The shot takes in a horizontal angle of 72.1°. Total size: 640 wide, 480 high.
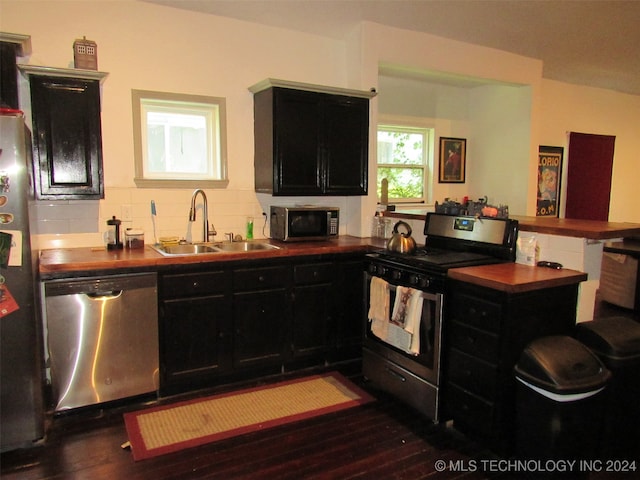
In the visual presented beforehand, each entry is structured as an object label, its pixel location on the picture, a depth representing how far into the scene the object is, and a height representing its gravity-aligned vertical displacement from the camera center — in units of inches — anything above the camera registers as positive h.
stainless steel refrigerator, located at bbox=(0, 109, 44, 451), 90.6 -24.5
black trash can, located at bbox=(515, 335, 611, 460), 79.9 -38.0
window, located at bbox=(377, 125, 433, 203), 207.8 +14.5
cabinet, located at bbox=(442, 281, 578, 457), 90.7 -32.2
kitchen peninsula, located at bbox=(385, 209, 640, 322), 99.4 -11.9
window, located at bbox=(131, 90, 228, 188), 135.3 +15.6
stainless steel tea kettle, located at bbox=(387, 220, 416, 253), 120.3 -14.5
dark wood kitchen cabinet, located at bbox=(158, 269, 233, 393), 115.9 -37.9
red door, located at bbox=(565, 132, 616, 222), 233.5 +9.7
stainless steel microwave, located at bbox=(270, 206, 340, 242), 143.5 -11.0
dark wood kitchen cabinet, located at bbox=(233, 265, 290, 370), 124.6 -36.6
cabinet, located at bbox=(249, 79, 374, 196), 140.6 +17.0
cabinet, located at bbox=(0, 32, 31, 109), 105.0 +28.0
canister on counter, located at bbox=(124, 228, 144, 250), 127.9 -14.9
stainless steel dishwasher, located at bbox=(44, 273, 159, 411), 104.4 -36.9
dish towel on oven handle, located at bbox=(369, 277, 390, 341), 116.2 -31.0
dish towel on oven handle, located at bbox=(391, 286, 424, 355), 105.7 -30.4
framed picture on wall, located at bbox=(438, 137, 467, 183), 218.2 +16.2
